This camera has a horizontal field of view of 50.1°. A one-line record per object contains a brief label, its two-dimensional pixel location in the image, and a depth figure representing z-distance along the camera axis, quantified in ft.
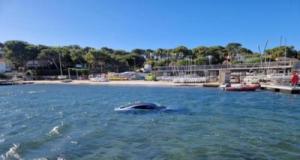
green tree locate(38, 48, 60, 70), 421.18
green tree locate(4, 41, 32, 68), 409.78
